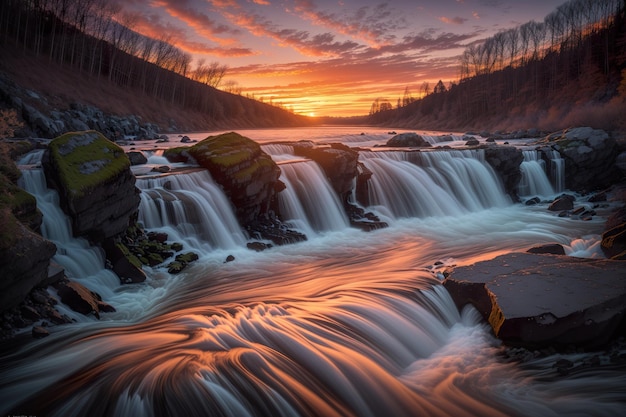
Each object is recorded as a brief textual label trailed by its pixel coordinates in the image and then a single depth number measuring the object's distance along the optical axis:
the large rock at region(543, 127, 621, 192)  22.80
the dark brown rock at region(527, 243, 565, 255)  9.78
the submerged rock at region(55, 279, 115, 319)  7.27
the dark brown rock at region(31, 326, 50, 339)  6.21
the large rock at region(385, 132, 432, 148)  35.22
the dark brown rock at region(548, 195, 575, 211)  18.03
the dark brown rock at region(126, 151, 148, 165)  17.42
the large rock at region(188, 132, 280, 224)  13.98
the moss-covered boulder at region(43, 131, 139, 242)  9.43
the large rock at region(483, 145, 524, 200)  22.20
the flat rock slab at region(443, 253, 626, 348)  6.13
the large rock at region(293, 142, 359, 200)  17.25
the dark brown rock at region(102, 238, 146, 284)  9.39
